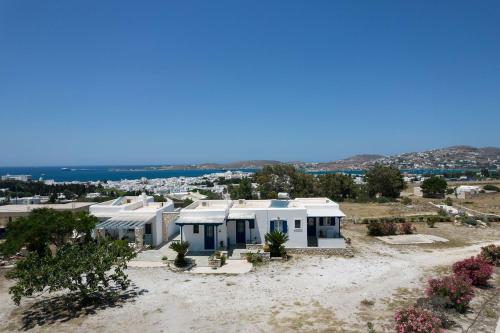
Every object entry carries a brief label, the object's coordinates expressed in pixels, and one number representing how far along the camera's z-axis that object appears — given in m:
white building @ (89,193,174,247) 22.92
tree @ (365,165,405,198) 54.86
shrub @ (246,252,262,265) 19.83
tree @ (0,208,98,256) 18.69
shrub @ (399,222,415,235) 27.44
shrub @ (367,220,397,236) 27.16
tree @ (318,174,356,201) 53.12
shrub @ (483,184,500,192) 63.28
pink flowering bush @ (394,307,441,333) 10.22
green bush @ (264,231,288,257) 20.39
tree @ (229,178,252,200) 50.56
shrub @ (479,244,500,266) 19.25
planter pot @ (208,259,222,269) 18.89
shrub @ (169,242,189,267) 19.15
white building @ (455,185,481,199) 53.72
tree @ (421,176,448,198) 54.59
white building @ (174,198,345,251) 22.48
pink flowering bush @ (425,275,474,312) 12.94
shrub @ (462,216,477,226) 30.42
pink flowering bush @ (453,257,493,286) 15.70
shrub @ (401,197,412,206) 45.06
